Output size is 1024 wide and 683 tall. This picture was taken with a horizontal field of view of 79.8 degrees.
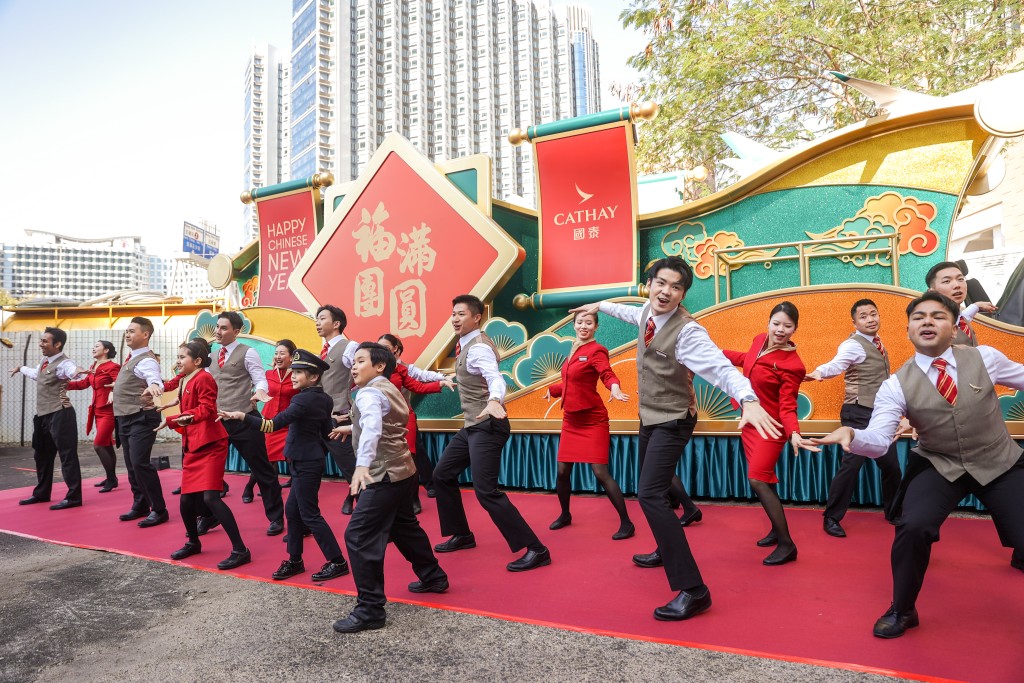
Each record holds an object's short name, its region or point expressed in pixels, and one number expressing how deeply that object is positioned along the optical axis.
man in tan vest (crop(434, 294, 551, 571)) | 3.45
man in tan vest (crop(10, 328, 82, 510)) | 5.73
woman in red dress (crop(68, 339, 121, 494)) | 5.99
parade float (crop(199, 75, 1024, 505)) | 5.00
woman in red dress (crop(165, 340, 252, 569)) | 3.81
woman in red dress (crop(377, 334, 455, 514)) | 4.56
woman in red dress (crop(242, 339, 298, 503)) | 5.23
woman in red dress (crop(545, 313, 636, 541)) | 4.06
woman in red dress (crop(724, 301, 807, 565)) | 3.44
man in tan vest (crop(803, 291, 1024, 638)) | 2.28
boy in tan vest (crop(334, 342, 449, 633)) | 2.76
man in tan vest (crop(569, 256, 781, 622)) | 2.68
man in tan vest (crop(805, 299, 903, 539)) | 3.88
